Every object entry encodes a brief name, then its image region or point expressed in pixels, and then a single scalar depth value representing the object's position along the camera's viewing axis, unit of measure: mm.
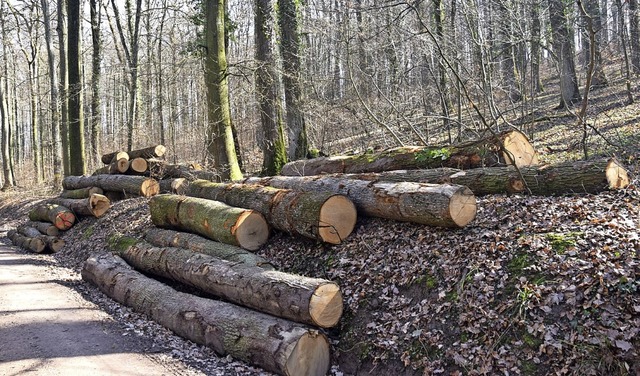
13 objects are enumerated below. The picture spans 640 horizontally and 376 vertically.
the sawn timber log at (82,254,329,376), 4785
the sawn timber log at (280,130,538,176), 7293
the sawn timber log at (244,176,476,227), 5699
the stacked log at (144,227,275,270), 6547
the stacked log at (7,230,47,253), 12008
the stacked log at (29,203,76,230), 12789
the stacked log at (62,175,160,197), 12547
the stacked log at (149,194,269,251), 7320
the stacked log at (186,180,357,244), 6504
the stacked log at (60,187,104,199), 13339
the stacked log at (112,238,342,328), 5109
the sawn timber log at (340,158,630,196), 6023
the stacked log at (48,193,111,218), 12367
